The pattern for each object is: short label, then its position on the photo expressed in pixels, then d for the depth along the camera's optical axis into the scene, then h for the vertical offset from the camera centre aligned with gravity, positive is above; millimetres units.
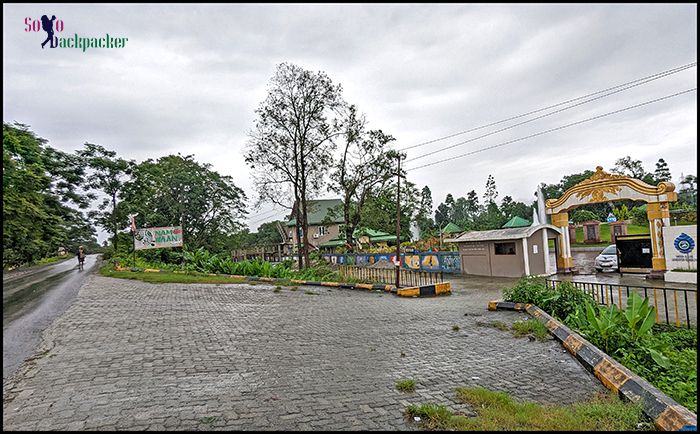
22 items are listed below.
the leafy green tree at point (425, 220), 34438 +1490
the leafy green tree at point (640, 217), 32781 +515
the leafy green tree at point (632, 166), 43688 +6490
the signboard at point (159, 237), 23797 +560
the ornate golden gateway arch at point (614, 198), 15617 +1100
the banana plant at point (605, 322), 5574 -1440
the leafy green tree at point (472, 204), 69231 +4963
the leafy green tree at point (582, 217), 43212 +997
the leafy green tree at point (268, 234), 55969 +957
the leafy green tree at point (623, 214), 38531 +985
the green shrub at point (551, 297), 7836 -1514
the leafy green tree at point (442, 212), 70125 +3645
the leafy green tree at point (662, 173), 45459 +5745
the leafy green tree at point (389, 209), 26016 +2092
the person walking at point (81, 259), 21011 -494
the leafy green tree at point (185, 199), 27062 +3280
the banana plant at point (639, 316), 5434 -1329
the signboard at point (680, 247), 14352 -975
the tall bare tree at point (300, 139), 21547 +5814
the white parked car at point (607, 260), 18281 -1692
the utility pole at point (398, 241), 13325 -227
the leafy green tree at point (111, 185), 22797 +4080
